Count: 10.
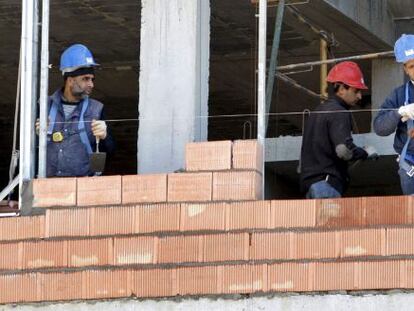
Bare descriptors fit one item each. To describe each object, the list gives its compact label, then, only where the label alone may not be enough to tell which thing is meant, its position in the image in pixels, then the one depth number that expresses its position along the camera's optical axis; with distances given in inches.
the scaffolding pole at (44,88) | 729.6
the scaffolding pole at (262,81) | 700.7
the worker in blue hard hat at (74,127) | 757.3
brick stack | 661.9
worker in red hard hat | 748.0
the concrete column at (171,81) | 752.3
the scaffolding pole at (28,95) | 738.2
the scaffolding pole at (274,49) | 862.5
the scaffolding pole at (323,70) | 945.5
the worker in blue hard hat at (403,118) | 715.4
